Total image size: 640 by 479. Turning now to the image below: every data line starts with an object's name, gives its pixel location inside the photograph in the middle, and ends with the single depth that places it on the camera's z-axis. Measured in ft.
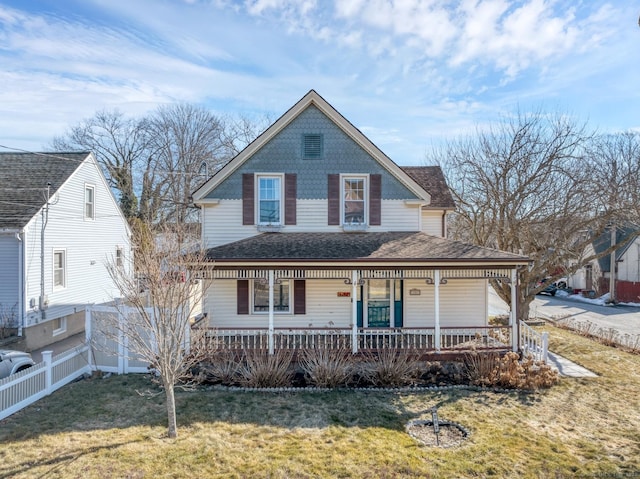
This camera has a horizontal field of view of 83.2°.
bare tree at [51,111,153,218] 104.94
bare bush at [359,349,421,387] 30.73
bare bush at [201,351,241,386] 31.04
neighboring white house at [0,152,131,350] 41.63
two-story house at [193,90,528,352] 40.24
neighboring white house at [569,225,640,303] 90.04
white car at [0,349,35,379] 27.22
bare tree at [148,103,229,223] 105.50
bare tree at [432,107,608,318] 50.96
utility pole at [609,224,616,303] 86.22
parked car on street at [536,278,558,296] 107.65
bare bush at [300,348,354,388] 30.25
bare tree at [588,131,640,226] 49.88
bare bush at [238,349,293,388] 30.12
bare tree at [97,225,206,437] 21.03
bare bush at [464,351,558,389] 29.91
